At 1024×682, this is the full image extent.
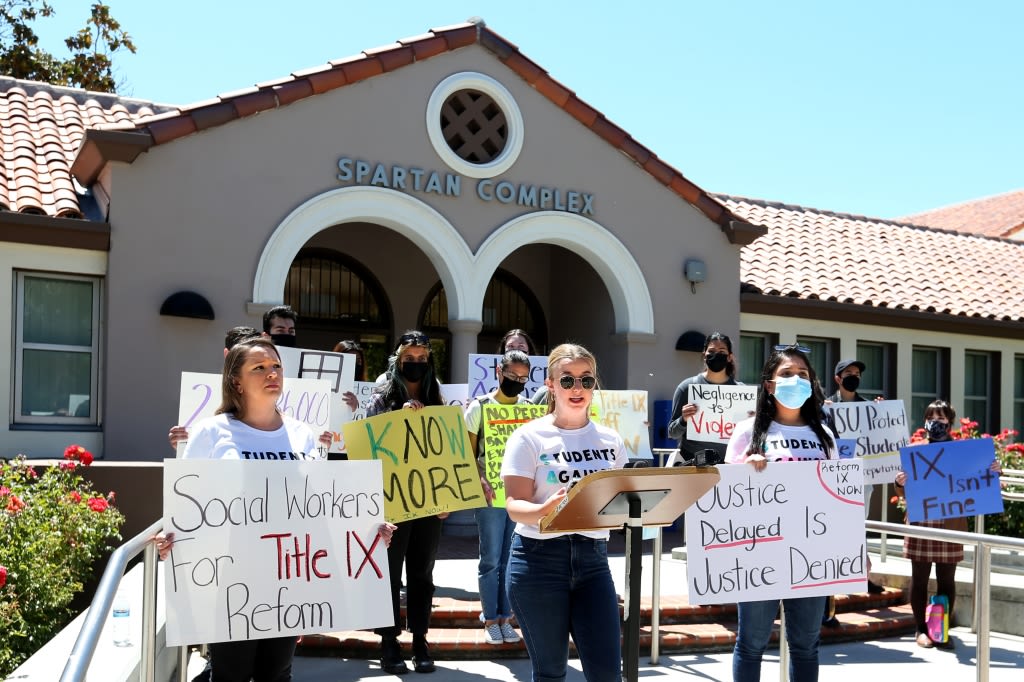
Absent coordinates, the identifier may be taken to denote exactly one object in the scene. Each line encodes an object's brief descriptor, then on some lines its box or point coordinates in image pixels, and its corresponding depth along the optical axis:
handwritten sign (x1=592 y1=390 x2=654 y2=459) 9.10
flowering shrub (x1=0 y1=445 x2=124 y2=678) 6.13
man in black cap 9.00
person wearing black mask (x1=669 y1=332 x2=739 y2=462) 7.62
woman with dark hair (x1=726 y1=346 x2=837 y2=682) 4.88
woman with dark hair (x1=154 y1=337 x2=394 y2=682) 4.25
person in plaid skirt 8.28
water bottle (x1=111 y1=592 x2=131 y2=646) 5.34
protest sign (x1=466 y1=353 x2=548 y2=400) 9.21
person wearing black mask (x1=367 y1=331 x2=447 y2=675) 6.47
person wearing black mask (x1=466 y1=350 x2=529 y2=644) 6.84
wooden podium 3.57
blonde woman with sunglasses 4.13
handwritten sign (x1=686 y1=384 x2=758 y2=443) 7.79
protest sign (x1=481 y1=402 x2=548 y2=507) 6.72
